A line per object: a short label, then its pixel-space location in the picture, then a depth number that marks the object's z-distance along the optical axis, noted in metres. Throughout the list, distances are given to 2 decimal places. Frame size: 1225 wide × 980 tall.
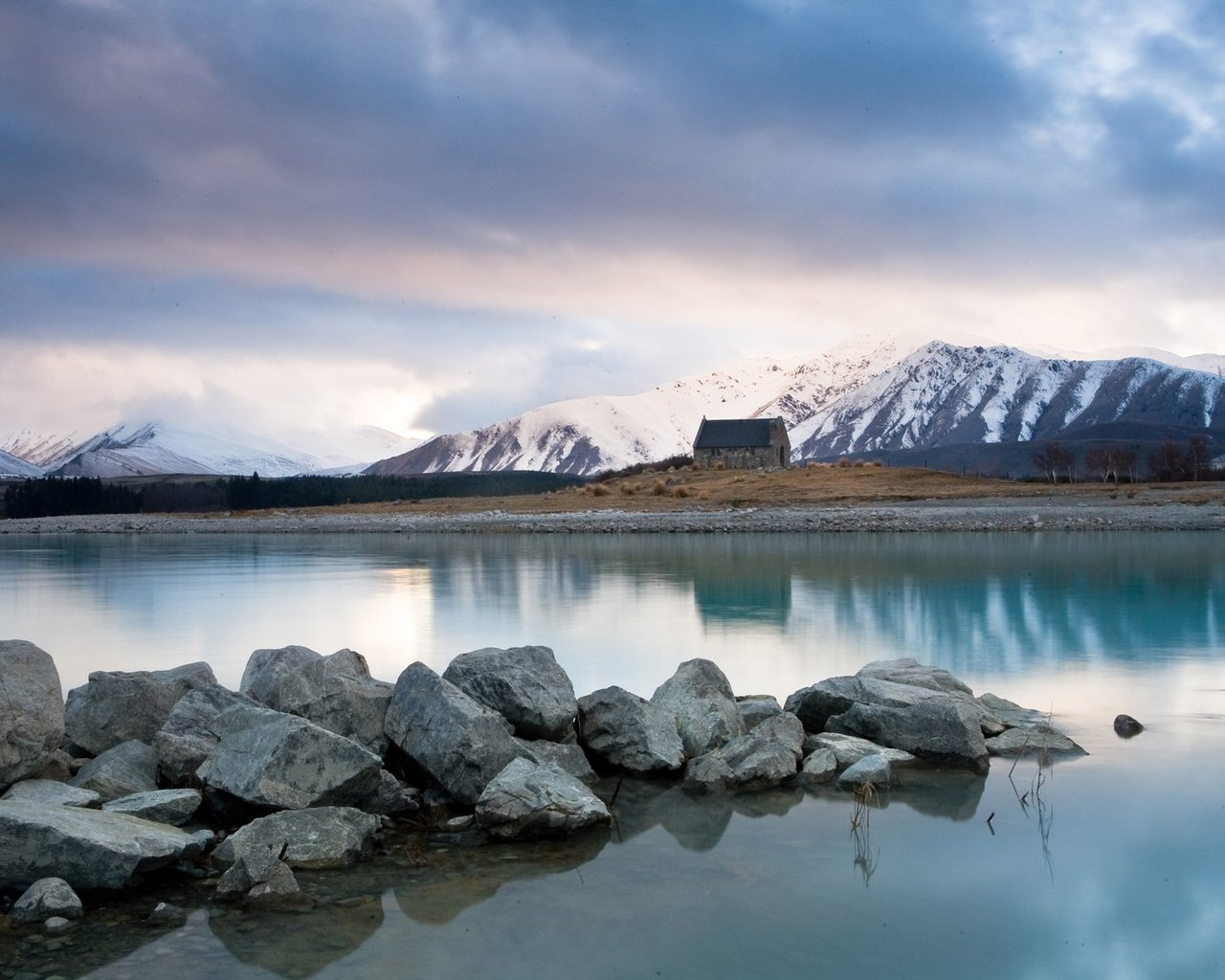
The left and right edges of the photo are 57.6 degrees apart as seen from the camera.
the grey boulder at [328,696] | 9.91
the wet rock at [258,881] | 7.20
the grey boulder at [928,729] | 10.55
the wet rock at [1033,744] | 10.81
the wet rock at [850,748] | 10.43
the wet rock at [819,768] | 9.99
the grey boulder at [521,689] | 10.15
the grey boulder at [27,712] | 8.81
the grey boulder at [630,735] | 10.27
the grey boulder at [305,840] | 7.69
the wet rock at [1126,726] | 11.75
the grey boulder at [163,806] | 8.31
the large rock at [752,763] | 9.89
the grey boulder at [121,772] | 9.01
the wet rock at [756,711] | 11.61
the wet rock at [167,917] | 6.80
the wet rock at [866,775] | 9.75
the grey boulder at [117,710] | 10.62
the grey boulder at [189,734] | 9.54
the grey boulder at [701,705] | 10.81
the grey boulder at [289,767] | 8.28
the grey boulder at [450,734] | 9.01
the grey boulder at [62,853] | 7.04
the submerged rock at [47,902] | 6.72
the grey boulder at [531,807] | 8.38
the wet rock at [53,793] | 8.45
